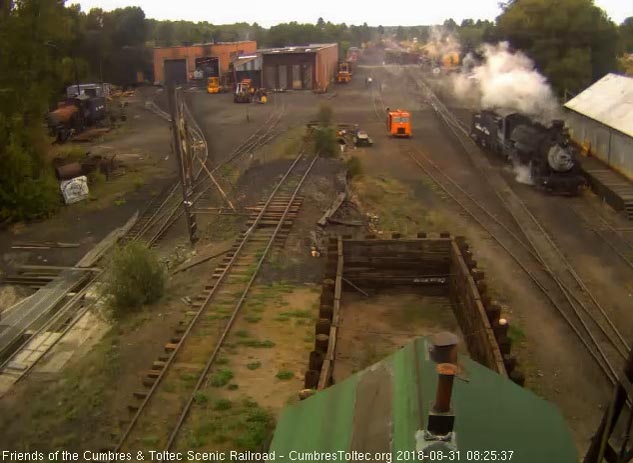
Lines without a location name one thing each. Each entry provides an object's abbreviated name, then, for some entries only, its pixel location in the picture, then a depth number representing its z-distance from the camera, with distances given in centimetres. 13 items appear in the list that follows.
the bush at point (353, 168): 2509
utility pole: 1583
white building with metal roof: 2376
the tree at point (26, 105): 2180
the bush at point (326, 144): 2831
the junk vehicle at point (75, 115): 3503
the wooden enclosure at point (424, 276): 907
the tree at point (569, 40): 3812
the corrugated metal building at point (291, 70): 5584
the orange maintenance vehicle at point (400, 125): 3334
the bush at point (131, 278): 1320
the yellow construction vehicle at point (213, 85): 5575
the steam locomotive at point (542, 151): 2189
